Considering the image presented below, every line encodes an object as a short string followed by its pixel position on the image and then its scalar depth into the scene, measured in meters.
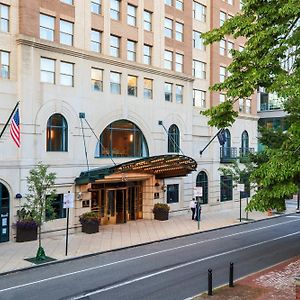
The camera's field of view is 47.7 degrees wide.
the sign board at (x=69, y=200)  16.41
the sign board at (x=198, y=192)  22.18
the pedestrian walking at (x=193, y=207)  25.80
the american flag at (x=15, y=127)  16.91
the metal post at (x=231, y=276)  11.80
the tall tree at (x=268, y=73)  10.01
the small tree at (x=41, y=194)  15.74
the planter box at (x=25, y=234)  18.69
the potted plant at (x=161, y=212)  25.41
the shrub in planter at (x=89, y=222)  21.01
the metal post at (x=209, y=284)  11.03
